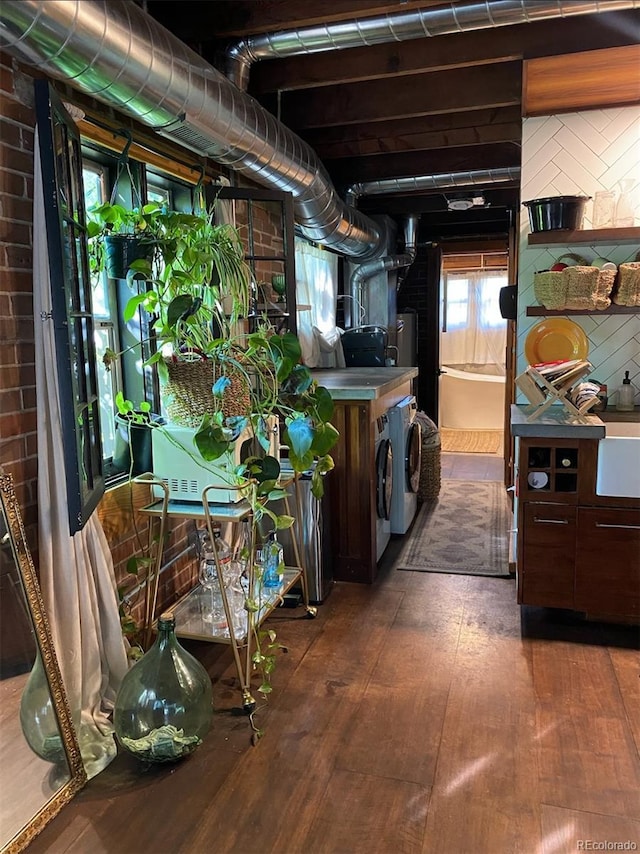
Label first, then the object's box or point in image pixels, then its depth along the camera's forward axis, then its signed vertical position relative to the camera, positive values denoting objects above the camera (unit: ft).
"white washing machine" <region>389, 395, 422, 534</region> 12.51 -2.44
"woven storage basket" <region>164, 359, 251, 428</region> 7.16 -0.57
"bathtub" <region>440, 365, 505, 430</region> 25.54 -2.50
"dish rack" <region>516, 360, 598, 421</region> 8.71 -0.65
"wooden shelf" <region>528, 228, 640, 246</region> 8.99 +1.42
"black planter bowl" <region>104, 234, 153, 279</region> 7.06 +1.01
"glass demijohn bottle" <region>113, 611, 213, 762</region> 6.18 -3.52
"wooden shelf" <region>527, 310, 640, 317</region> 9.29 +0.38
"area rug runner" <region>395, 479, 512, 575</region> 11.59 -4.03
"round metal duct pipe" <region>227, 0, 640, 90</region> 7.55 +3.89
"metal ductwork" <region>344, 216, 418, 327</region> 18.40 +2.13
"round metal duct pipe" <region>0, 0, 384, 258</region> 5.15 +2.61
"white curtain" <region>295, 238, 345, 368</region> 14.83 +0.88
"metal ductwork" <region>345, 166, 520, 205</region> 14.25 +3.60
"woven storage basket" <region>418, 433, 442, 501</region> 15.64 -3.26
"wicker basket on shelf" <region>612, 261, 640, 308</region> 9.02 +0.72
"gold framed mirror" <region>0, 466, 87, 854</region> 5.63 -3.20
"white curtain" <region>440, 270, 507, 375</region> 25.50 +0.65
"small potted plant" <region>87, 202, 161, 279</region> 7.02 +1.15
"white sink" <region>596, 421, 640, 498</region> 8.13 -1.66
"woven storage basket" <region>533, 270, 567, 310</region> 9.27 +0.70
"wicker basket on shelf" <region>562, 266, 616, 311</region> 9.05 +0.70
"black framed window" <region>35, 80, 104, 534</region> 5.79 +0.38
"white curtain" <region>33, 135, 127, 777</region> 6.11 -2.32
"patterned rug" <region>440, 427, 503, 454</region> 22.57 -3.85
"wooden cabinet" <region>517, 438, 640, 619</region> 8.35 -2.63
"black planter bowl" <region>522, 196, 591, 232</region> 8.95 +1.76
